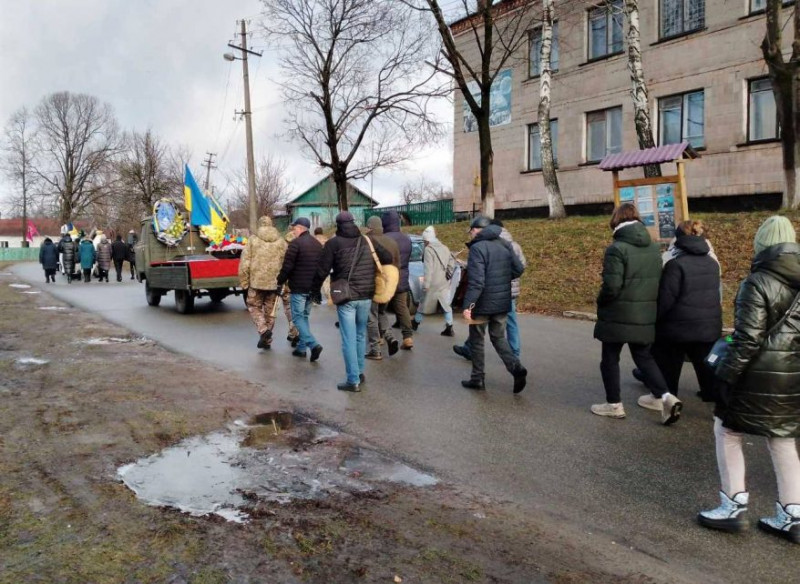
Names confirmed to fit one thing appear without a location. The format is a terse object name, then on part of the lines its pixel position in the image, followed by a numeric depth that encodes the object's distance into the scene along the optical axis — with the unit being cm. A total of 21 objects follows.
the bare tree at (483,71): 2033
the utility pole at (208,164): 5716
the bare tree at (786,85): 1401
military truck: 1334
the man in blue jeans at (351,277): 697
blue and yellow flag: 1697
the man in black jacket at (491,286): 665
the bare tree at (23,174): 6512
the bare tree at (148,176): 5081
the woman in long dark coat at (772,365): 343
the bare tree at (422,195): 7112
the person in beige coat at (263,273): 941
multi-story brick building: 1883
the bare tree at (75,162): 6456
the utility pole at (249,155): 2857
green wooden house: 6216
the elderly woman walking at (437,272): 1056
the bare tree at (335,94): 2831
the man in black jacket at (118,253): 2539
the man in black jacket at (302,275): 856
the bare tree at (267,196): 4834
